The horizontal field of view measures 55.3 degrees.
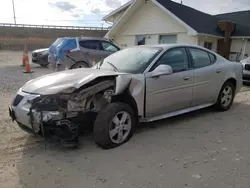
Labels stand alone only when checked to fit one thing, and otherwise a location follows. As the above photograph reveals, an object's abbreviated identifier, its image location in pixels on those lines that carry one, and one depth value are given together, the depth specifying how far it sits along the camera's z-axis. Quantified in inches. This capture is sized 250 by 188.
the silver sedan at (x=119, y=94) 133.1
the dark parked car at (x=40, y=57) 545.4
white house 565.3
